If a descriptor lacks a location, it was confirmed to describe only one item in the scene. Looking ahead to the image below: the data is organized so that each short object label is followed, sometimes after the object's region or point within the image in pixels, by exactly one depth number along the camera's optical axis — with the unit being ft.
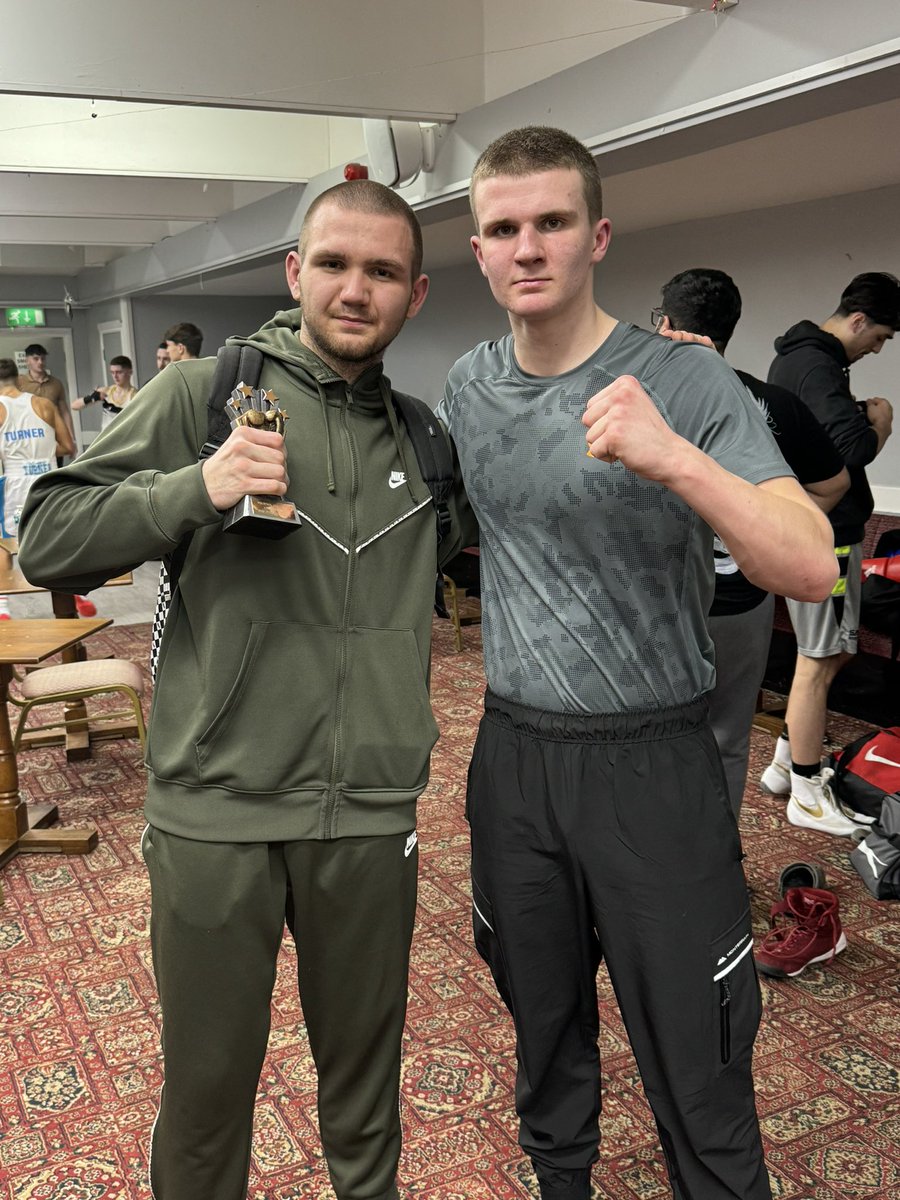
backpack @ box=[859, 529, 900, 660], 17.80
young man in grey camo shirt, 5.38
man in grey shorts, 12.00
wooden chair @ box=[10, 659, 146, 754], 14.44
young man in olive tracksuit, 5.26
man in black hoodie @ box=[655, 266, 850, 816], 9.00
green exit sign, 53.06
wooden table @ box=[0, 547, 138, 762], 16.34
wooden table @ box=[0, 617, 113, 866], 13.29
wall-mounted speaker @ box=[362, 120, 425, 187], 20.29
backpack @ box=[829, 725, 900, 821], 13.05
